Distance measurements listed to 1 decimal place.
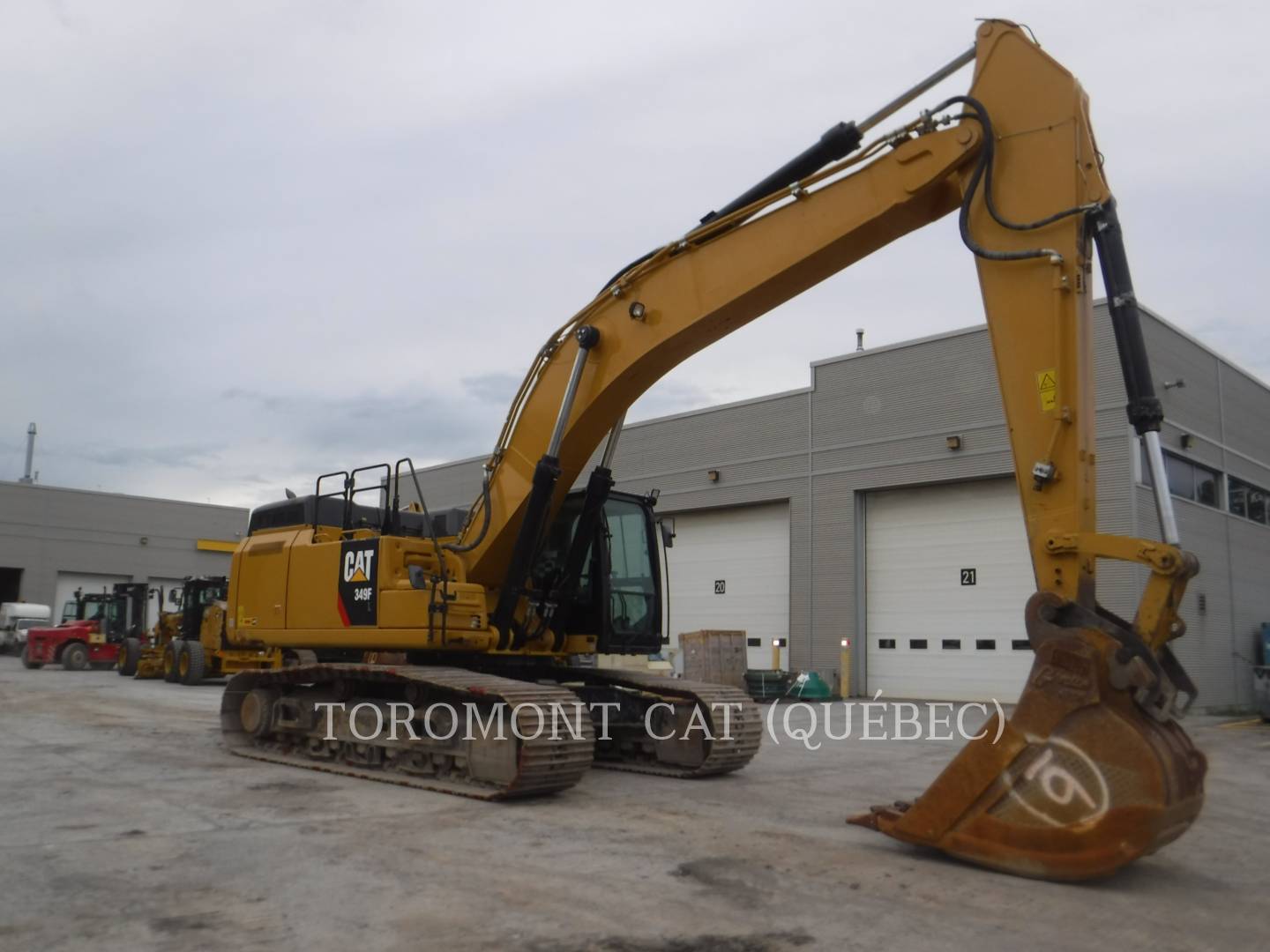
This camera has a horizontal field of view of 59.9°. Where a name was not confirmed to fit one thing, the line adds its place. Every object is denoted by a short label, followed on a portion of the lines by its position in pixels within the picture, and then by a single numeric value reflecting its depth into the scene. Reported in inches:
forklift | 1160.2
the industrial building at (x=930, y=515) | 797.2
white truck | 1510.8
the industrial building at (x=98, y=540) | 1707.7
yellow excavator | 224.8
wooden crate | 851.4
